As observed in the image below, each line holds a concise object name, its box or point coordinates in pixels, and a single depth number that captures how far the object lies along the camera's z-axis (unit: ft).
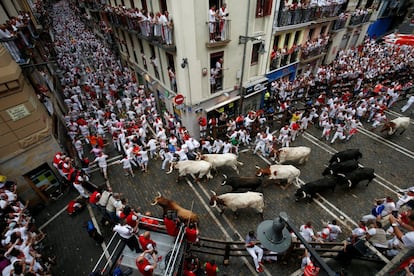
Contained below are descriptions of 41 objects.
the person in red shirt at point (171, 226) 20.51
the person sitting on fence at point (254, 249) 23.06
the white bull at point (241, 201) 29.71
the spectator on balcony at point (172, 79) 45.57
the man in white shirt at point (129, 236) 19.90
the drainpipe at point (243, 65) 41.58
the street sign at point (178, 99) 42.91
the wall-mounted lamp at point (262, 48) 46.37
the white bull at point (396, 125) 44.11
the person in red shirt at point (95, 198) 27.96
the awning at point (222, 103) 47.91
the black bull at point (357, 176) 33.06
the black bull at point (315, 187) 31.81
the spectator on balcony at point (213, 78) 44.12
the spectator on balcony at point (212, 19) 36.29
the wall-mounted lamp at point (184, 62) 38.99
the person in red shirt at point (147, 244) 18.66
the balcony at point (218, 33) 37.68
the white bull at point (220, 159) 37.86
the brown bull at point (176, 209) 26.55
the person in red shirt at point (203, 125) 46.02
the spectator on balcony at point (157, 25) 38.45
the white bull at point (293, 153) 38.96
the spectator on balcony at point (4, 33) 31.64
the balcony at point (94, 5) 82.72
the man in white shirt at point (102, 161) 37.04
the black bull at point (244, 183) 32.83
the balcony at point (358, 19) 73.47
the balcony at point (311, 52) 62.39
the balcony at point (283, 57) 54.29
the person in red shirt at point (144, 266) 17.25
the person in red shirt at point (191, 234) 21.44
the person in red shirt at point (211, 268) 21.49
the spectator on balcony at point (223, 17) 37.09
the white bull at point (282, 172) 34.32
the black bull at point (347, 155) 37.83
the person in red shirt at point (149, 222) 22.61
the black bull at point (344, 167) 34.55
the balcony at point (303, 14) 47.70
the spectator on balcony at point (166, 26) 36.86
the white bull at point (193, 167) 36.19
